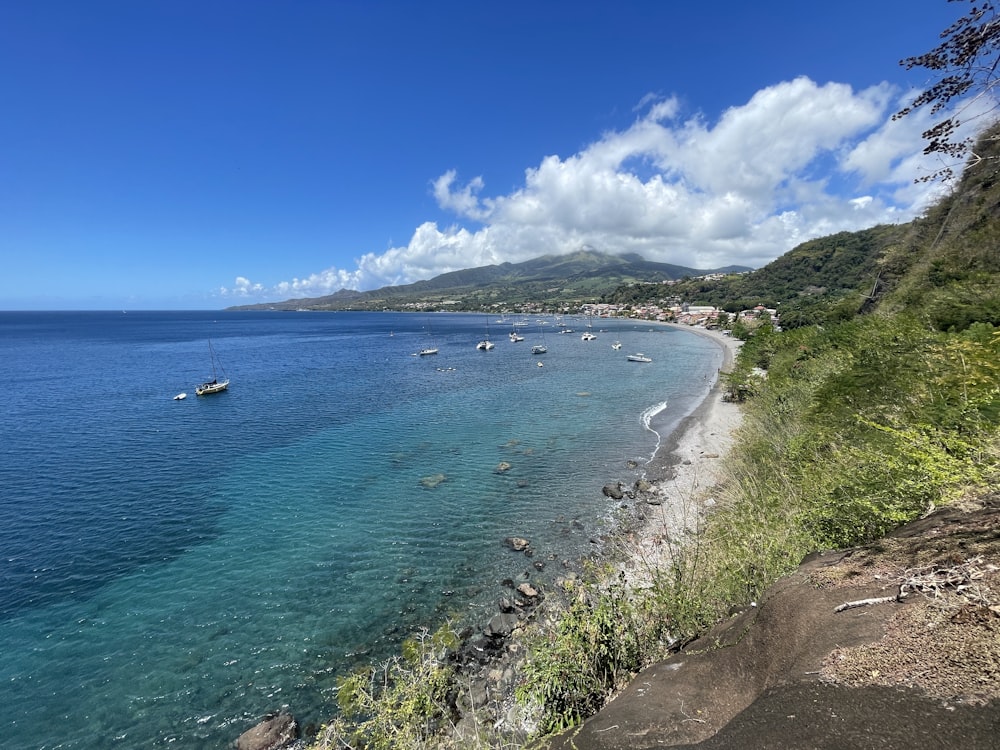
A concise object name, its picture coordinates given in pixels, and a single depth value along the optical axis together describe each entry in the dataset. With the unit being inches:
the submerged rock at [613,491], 1026.8
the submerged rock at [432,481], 1103.6
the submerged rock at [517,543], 820.0
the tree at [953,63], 245.8
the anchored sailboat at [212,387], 2161.7
